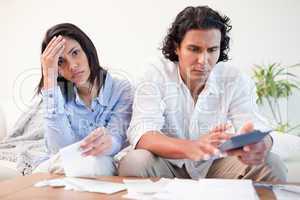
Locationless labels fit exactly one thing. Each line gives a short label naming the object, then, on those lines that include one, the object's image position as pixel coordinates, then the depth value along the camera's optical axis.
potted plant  2.17
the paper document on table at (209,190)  0.82
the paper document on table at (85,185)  0.93
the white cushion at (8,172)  1.52
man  1.13
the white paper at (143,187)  0.86
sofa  1.43
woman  1.29
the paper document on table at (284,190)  0.85
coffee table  0.86
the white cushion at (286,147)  1.48
